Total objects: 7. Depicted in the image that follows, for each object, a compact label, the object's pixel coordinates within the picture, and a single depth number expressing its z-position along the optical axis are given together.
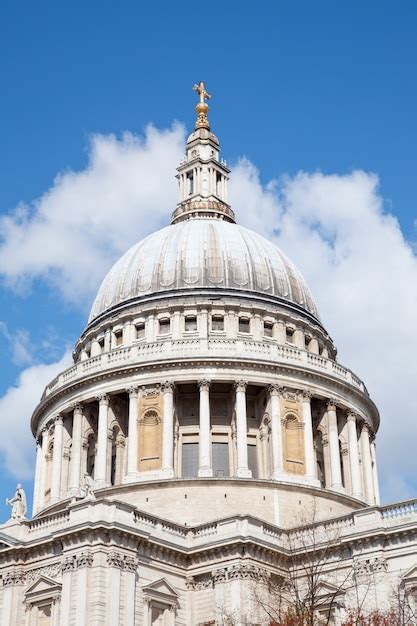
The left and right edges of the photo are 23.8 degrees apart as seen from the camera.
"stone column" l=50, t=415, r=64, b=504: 58.91
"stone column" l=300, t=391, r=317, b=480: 56.53
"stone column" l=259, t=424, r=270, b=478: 57.00
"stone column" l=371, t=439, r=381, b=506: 63.12
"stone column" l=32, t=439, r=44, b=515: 61.41
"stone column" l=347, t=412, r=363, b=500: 58.94
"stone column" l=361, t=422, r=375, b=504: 60.94
